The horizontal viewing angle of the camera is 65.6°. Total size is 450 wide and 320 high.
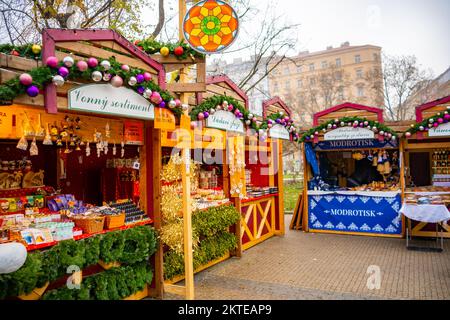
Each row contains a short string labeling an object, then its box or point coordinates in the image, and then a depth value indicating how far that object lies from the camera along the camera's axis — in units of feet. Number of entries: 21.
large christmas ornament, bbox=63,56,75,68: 11.63
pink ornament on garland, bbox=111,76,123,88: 13.02
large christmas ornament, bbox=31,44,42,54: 12.17
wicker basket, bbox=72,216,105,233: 14.76
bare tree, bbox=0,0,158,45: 34.57
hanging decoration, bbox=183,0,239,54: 15.16
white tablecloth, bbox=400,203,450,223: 24.49
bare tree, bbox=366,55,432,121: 74.02
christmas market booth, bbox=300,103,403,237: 29.94
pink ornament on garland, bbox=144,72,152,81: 14.48
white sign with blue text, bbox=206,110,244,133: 19.66
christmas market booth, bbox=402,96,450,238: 25.23
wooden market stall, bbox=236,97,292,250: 28.04
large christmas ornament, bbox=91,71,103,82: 12.29
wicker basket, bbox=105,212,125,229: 15.75
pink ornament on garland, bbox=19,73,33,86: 10.61
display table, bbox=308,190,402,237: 30.04
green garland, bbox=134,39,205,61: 15.76
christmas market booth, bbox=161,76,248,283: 18.12
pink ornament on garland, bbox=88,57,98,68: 12.36
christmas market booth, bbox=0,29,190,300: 11.47
